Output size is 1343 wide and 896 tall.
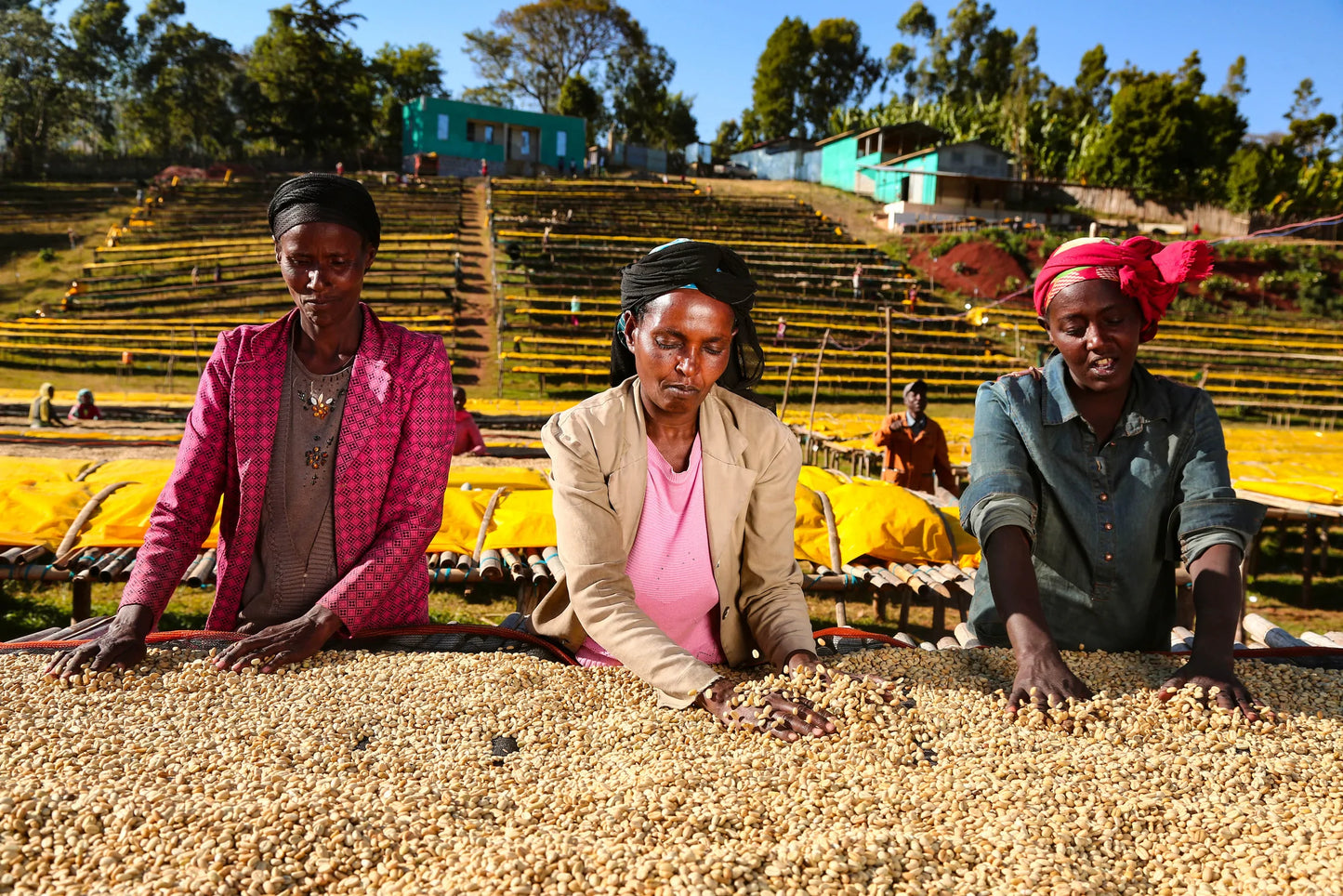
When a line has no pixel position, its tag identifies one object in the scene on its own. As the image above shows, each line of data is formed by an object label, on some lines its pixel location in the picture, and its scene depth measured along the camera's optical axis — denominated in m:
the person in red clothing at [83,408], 10.48
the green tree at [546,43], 43.09
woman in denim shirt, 1.81
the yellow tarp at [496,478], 5.27
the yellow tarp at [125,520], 4.19
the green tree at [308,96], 34.31
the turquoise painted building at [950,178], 30.84
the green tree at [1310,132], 41.28
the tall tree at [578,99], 38.31
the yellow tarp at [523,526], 4.38
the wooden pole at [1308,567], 6.00
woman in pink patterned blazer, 1.88
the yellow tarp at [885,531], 4.46
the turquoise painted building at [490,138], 33.53
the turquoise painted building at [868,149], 34.19
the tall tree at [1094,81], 43.03
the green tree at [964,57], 45.91
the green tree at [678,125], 44.47
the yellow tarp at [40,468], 4.88
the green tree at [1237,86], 47.73
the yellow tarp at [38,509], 4.22
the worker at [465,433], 7.35
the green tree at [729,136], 50.50
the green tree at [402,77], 39.53
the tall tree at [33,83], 35.94
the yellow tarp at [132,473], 4.86
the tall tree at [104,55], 40.19
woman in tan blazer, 1.66
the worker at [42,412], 9.98
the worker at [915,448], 6.79
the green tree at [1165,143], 32.22
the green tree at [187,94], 38.47
